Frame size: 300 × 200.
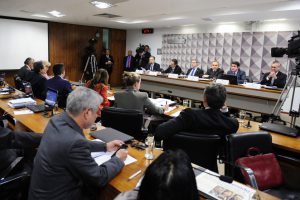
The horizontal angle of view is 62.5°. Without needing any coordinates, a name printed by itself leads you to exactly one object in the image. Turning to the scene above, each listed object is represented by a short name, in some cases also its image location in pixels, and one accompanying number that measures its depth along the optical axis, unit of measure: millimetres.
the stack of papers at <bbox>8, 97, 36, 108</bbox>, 3190
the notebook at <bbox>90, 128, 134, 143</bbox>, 1963
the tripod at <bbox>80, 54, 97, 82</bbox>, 9242
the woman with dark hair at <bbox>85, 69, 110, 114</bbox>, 3410
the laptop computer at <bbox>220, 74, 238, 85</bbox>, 5398
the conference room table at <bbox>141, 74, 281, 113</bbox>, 4766
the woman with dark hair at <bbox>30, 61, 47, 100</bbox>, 4125
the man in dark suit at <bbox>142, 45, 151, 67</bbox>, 9219
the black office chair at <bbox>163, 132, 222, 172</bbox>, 1845
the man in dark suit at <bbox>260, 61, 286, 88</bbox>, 5367
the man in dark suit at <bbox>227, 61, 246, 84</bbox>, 6148
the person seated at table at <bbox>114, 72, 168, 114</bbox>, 2953
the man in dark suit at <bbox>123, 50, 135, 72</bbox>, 9680
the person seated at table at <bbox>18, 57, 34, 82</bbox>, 5455
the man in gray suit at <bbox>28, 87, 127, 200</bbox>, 1250
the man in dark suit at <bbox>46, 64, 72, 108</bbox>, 3662
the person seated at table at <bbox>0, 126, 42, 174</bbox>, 1817
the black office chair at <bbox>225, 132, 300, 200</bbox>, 1806
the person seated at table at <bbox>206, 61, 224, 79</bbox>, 6500
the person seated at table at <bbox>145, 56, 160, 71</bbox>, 7957
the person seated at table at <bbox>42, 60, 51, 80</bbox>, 4489
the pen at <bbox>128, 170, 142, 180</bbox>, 1438
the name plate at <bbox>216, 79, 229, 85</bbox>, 5465
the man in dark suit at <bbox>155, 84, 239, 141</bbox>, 1974
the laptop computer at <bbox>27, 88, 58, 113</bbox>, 2999
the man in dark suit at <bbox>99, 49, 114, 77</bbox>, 9469
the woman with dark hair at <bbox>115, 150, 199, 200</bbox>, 717
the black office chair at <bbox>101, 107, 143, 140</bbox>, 2568
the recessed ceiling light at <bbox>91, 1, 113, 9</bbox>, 4663
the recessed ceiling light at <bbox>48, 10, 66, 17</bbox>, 6305
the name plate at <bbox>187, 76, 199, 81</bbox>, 5962
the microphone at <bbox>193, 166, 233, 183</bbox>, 1381
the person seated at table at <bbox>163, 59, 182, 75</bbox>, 7336
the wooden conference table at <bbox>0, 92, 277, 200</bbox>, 1344
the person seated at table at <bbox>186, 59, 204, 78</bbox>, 6925
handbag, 1728
